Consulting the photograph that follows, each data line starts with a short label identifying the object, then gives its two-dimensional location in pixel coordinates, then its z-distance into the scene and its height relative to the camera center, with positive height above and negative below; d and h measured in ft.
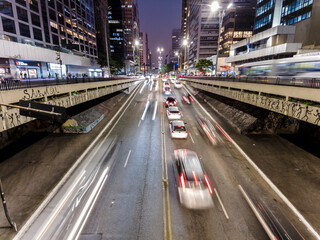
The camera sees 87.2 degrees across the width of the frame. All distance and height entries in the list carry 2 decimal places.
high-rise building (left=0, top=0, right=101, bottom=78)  130.11 +46.01
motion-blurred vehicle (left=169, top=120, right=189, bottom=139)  65.21 -18.62
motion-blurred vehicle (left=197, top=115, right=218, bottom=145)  67.61 -21.49
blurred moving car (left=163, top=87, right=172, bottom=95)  168.12 -9.03
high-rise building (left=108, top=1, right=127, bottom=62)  504.02 +154.18
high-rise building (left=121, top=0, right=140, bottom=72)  645.10 +233.13
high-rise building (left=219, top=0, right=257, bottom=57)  289.33 +99.72
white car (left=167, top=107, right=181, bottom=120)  88.17 -16.54
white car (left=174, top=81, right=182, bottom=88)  206.80 -3.73
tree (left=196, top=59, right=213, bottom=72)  267.22 +26.75
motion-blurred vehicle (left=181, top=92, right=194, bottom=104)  137.82 -13.91
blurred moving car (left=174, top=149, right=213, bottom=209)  34.17 -23.20
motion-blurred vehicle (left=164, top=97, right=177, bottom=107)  116.26 -13.84
